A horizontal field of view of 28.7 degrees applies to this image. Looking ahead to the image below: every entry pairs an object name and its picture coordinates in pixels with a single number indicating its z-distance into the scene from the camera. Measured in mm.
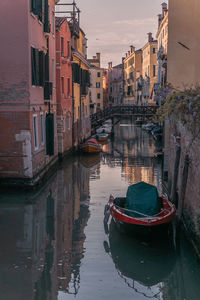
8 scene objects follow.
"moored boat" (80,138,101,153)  27125
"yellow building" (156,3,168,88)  37044
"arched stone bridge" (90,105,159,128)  37781
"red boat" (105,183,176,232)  10070
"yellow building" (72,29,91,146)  28391
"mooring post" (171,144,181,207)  11703
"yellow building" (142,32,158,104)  55538
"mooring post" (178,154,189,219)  10289
